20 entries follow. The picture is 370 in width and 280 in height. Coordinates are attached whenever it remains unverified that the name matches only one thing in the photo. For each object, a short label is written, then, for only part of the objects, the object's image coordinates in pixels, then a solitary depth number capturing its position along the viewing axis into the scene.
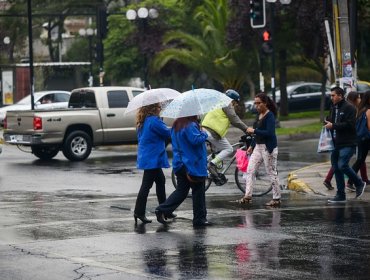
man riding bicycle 17.52
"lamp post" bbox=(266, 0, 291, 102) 32.78
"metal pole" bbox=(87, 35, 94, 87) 47.04
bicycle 17.77
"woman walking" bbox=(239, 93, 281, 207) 15.79
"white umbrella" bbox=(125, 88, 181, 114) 14.00
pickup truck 25.50
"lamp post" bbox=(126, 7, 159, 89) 39.00
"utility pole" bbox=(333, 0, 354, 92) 19.80
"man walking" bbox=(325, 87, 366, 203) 15.91
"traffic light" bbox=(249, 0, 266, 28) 31.56
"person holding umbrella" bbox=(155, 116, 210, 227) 13.49
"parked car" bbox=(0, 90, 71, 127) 42.81
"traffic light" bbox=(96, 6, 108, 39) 38.22
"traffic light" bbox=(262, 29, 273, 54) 32.19
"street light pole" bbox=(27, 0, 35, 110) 35.91
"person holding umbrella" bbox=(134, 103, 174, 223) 14.02
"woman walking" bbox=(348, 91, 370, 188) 17.72
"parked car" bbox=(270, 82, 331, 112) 46.22
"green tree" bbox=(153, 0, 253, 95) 40.17
